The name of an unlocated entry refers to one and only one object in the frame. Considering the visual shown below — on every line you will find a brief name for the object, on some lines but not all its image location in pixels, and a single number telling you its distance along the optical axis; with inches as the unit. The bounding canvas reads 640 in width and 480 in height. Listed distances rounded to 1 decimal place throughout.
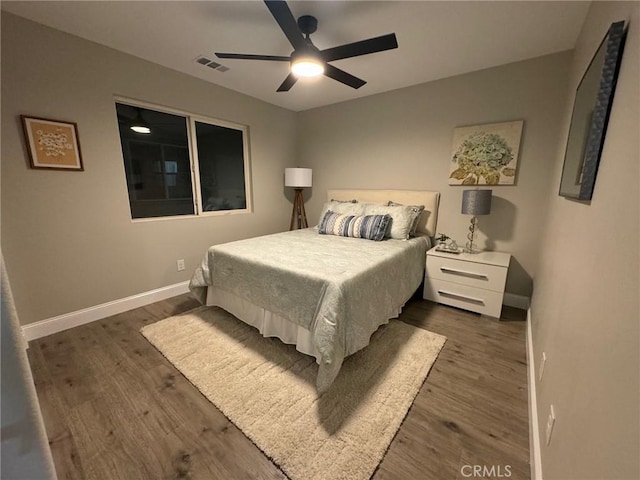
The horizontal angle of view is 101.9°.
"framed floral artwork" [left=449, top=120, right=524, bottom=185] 102.8
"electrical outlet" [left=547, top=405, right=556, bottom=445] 40.8
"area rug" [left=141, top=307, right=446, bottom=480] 49.9
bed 63.1
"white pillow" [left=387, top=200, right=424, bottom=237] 117.1
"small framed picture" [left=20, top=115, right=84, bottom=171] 79.4
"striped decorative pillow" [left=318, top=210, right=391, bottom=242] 111.7
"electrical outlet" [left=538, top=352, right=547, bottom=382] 55.2
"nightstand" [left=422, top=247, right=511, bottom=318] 95.3
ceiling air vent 99.5
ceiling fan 64.1
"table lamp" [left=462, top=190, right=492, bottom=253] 99.3
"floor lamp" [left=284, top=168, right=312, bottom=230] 151.8
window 104.5
